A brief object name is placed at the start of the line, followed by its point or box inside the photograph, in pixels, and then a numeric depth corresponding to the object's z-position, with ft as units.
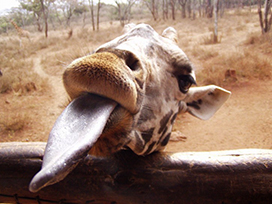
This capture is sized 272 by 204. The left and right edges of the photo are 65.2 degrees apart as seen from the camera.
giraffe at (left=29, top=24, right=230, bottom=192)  2.51
